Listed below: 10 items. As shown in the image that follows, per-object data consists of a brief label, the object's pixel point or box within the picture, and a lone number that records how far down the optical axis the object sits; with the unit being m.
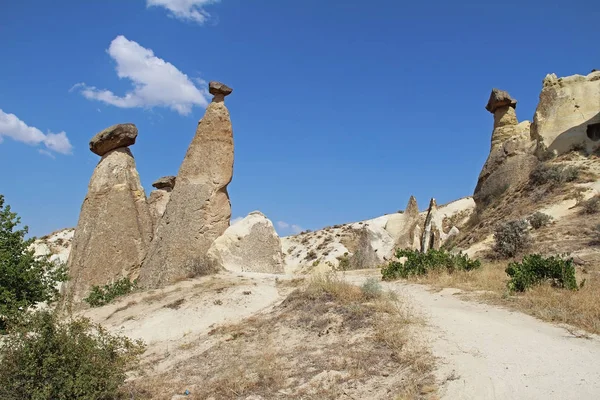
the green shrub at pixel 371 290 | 8.35
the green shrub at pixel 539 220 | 15.41
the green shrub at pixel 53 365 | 5.42
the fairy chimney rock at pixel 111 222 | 13.50
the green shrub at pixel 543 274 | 8.63
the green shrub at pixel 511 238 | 13.81
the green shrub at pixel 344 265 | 17.08
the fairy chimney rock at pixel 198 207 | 12.84
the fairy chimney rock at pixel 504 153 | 20.78
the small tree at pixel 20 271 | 10.82
